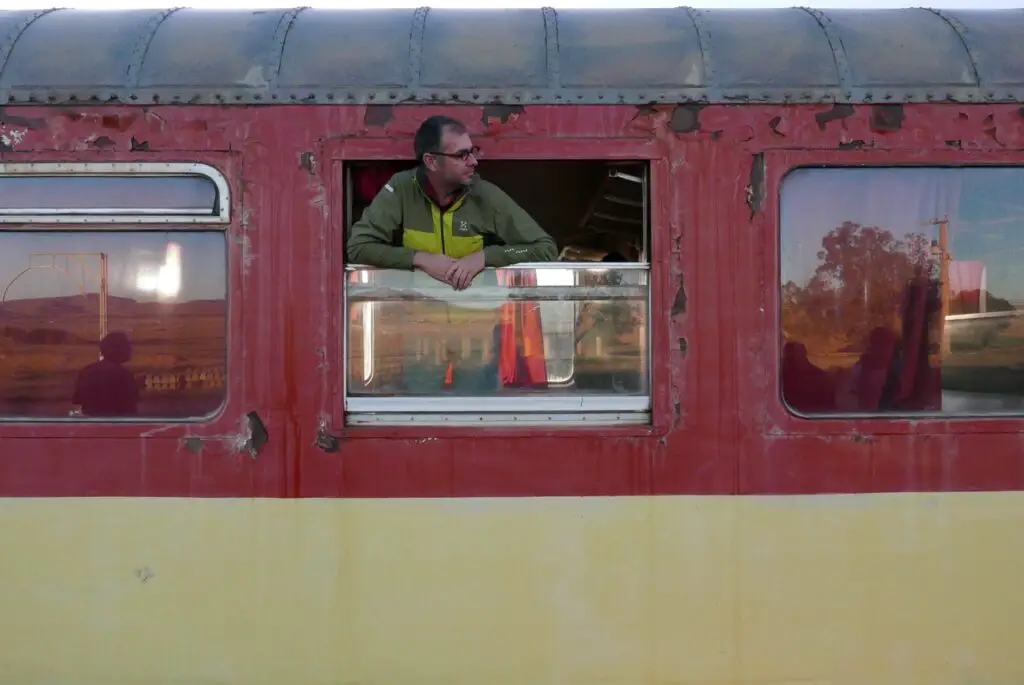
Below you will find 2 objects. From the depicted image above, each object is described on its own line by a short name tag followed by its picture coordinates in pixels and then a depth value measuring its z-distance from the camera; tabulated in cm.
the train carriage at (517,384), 296
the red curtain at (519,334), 301
